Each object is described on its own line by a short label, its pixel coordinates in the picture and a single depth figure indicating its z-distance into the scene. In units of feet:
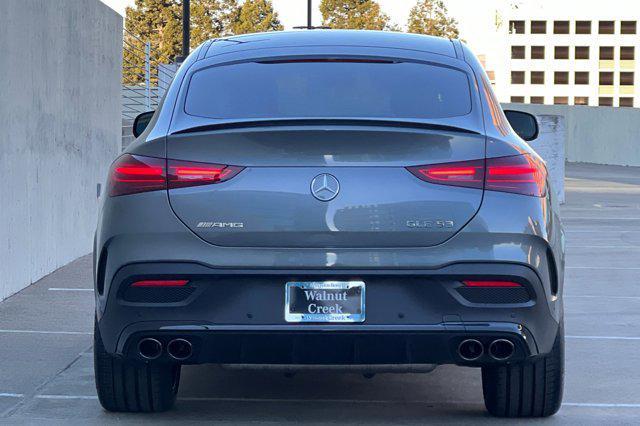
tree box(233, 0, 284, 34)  330.13
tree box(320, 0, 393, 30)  323.78
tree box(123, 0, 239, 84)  322.55
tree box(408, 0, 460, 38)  358.84
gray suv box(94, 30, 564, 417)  18.12
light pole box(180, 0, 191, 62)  94.17
